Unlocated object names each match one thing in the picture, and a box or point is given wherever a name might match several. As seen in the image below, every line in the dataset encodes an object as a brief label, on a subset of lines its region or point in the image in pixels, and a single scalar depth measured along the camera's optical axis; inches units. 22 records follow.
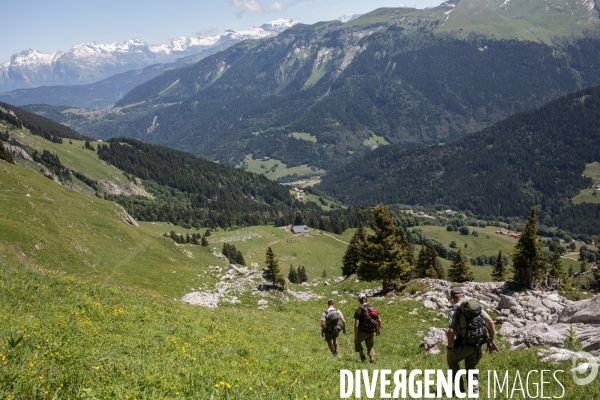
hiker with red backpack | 641.0
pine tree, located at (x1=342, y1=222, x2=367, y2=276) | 2832.2
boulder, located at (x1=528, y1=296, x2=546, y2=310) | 1157.1
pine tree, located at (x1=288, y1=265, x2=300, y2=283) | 3427.7
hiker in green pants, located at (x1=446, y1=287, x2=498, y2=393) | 454.3
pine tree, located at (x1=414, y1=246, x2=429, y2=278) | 3046.8
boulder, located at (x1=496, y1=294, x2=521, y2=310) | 1160.6
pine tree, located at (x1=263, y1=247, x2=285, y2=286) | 1959.9
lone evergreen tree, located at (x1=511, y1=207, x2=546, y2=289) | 1798.7
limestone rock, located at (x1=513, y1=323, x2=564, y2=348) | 721.6
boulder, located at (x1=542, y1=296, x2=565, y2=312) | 1124.1
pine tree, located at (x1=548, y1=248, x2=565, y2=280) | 2923.2
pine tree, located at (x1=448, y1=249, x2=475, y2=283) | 2837.1
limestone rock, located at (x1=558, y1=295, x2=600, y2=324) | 792.9
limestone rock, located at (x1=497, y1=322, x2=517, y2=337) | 893.6
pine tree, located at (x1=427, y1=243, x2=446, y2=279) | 3083.2
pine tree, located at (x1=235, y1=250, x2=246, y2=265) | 3700.8
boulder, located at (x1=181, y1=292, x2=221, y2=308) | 1535.3
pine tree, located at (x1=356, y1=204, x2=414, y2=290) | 1716.3
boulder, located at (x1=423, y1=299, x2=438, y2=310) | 1234.0
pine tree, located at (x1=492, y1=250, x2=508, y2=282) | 2581.2
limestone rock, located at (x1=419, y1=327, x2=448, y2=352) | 799.6
